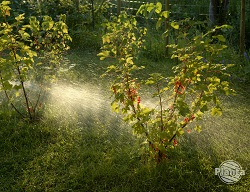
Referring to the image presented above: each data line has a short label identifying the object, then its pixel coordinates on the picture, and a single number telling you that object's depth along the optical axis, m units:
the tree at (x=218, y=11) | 6.32
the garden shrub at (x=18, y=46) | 2.71
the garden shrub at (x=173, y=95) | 2.23
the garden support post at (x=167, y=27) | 5.45
